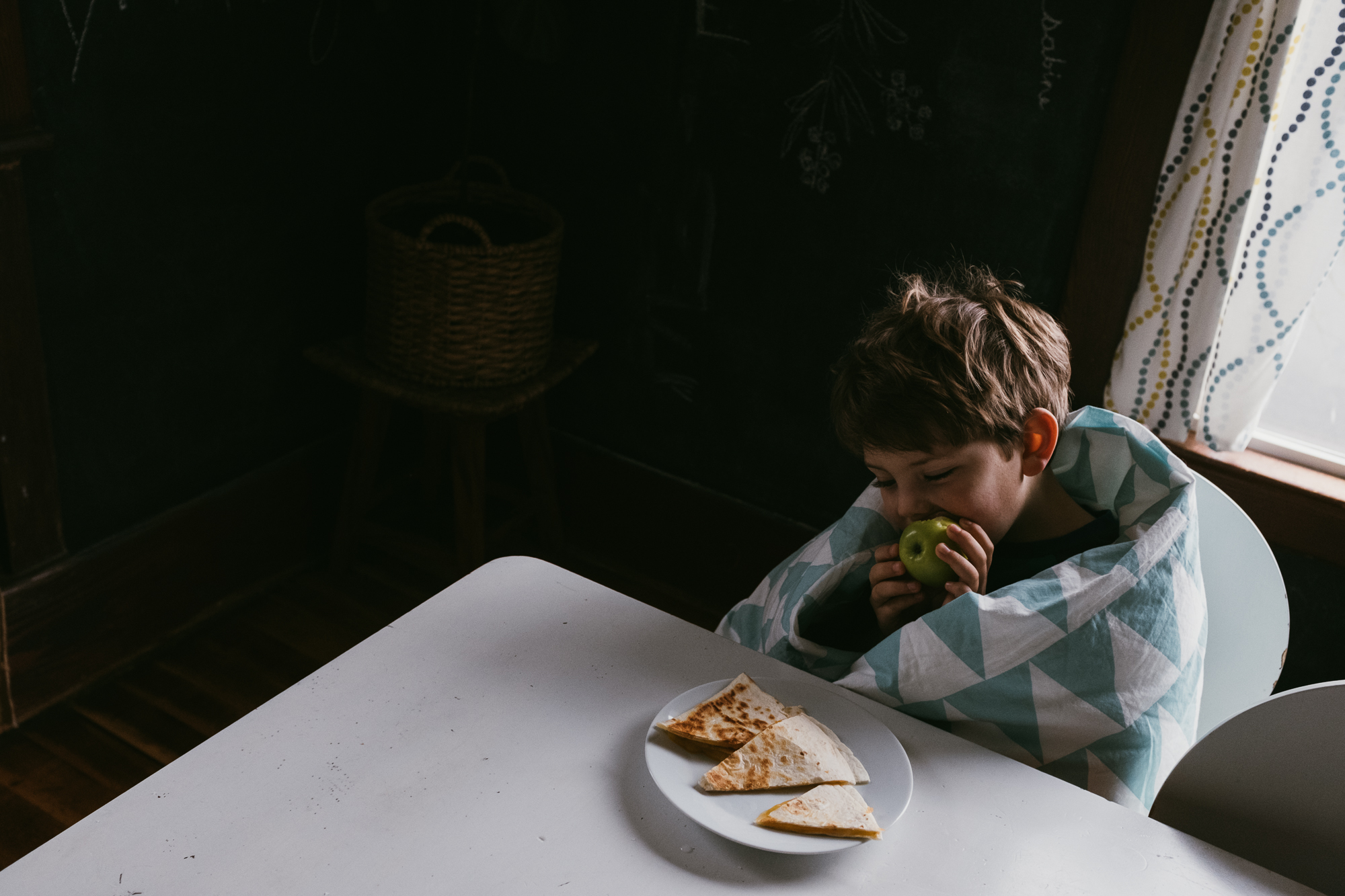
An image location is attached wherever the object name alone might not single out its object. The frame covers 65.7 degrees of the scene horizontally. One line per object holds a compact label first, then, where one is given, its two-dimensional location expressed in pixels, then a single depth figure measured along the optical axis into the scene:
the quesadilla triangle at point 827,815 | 0.80
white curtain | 1.47
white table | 0.75
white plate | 0.79
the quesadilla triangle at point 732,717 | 0.88
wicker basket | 1.91
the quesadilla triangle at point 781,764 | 0.85
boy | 1.00
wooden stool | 2.00
